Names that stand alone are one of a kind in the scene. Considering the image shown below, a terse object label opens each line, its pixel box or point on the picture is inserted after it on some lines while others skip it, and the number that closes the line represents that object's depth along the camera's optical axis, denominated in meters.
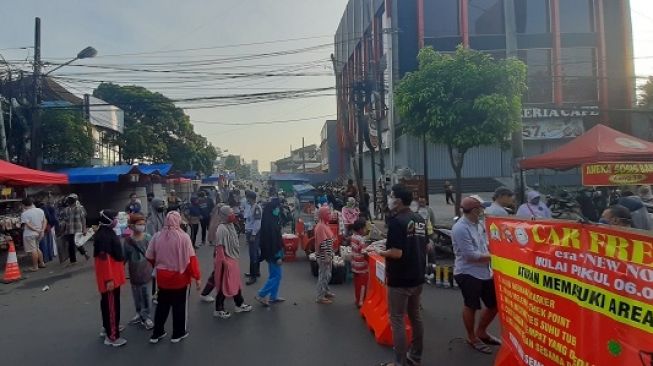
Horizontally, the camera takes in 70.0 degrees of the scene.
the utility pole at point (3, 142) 16.00
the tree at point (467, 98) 10.52
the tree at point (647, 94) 29.19
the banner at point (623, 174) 8.95
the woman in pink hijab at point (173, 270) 5.34
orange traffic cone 9.79
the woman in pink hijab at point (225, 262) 6.58
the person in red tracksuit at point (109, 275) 5.54
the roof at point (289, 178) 33.16
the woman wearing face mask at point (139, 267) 6.07
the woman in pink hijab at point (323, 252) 7.11
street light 16.17
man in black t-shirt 4.42
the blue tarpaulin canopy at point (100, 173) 18.25
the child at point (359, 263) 6.73
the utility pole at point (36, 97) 16.83
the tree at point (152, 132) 31.86
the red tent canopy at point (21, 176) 11.12
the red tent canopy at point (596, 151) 9.21
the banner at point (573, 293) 2.41
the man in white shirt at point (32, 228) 10.72
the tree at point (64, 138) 19.58
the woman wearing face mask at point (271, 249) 6.99
